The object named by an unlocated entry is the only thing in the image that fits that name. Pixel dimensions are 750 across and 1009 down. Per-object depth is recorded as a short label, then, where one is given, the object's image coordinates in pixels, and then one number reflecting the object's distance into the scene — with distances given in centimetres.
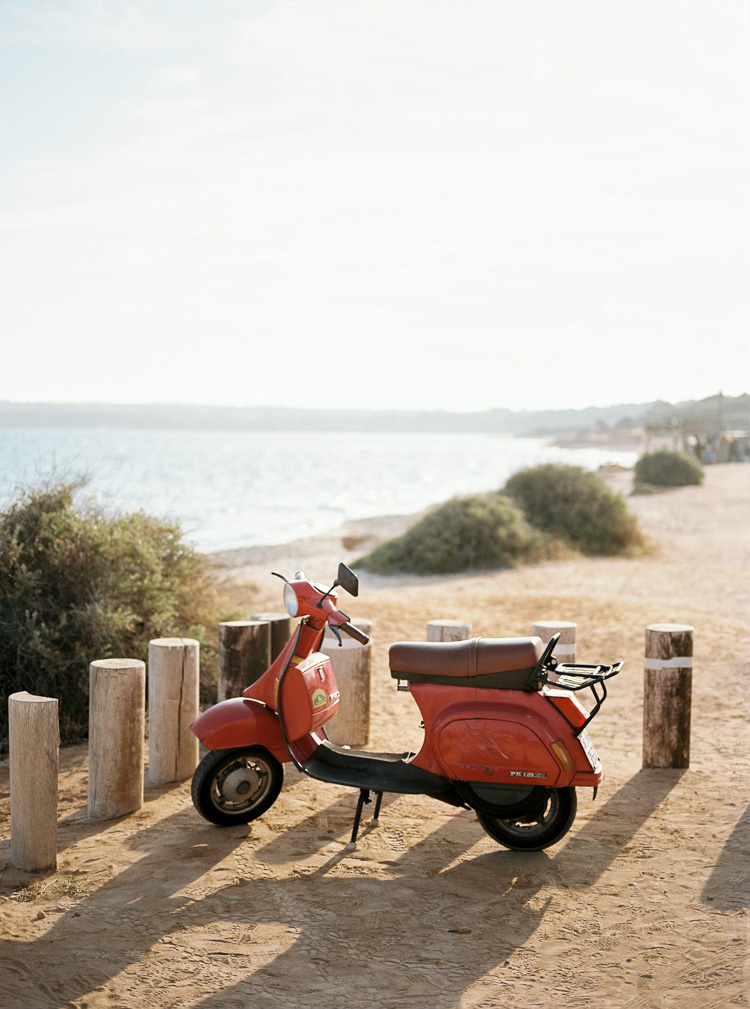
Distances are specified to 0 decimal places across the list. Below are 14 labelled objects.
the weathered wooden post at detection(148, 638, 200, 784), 537
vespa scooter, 417
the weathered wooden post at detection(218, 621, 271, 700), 593
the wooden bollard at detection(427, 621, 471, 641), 605
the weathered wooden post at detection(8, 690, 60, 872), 416
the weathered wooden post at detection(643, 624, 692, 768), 550
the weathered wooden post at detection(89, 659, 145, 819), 481
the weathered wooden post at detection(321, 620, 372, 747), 593
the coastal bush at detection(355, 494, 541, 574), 1564
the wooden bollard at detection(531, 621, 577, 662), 576
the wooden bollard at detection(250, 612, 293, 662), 634
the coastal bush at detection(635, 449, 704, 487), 3328
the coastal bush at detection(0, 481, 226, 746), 647
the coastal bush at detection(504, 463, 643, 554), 1784
